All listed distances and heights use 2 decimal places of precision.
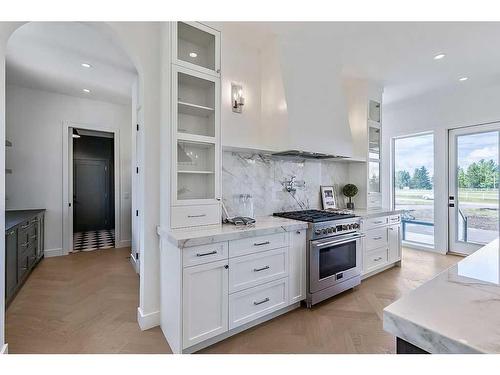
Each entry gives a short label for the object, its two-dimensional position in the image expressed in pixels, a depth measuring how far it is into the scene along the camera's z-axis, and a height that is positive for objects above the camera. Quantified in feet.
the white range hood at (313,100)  8.67 +3.37
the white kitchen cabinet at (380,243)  10.48 -2.45
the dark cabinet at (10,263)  8.14 -2.63
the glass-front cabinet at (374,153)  13.06 +1.90
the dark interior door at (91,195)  20.56 -0.63
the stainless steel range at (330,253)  8.09 -2.26
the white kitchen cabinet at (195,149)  6.64 +1.14
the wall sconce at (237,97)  8.52 +3.11
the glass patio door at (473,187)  12.53 +0.08
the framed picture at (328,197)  11.72 -0.43
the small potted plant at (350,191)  12.54 -0.15
